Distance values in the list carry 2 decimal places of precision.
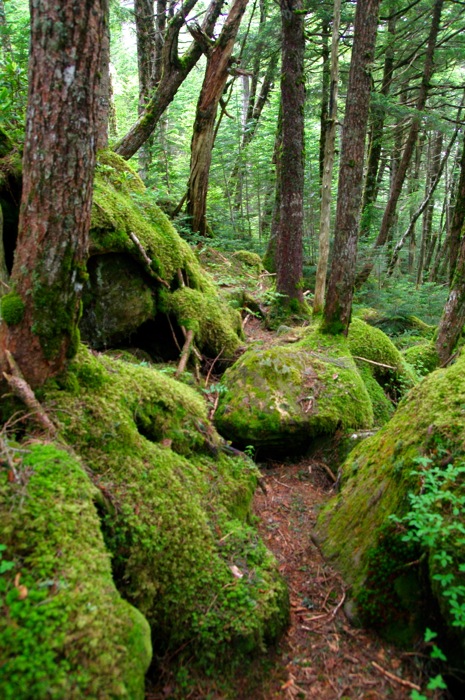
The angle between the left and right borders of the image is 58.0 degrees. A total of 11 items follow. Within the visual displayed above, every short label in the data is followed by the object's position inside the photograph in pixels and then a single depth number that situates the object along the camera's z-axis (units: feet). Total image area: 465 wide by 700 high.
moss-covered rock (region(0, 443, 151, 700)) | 5.54
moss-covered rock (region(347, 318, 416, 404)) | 24.06
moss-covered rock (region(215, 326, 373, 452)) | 17.80
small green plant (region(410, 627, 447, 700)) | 7.13
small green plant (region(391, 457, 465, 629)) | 7.94
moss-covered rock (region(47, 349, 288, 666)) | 8.54
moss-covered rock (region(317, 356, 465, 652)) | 8.41
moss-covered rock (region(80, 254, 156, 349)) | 17.51
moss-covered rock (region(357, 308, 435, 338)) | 40.46
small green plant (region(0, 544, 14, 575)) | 6.02
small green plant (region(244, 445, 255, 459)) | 16.77
